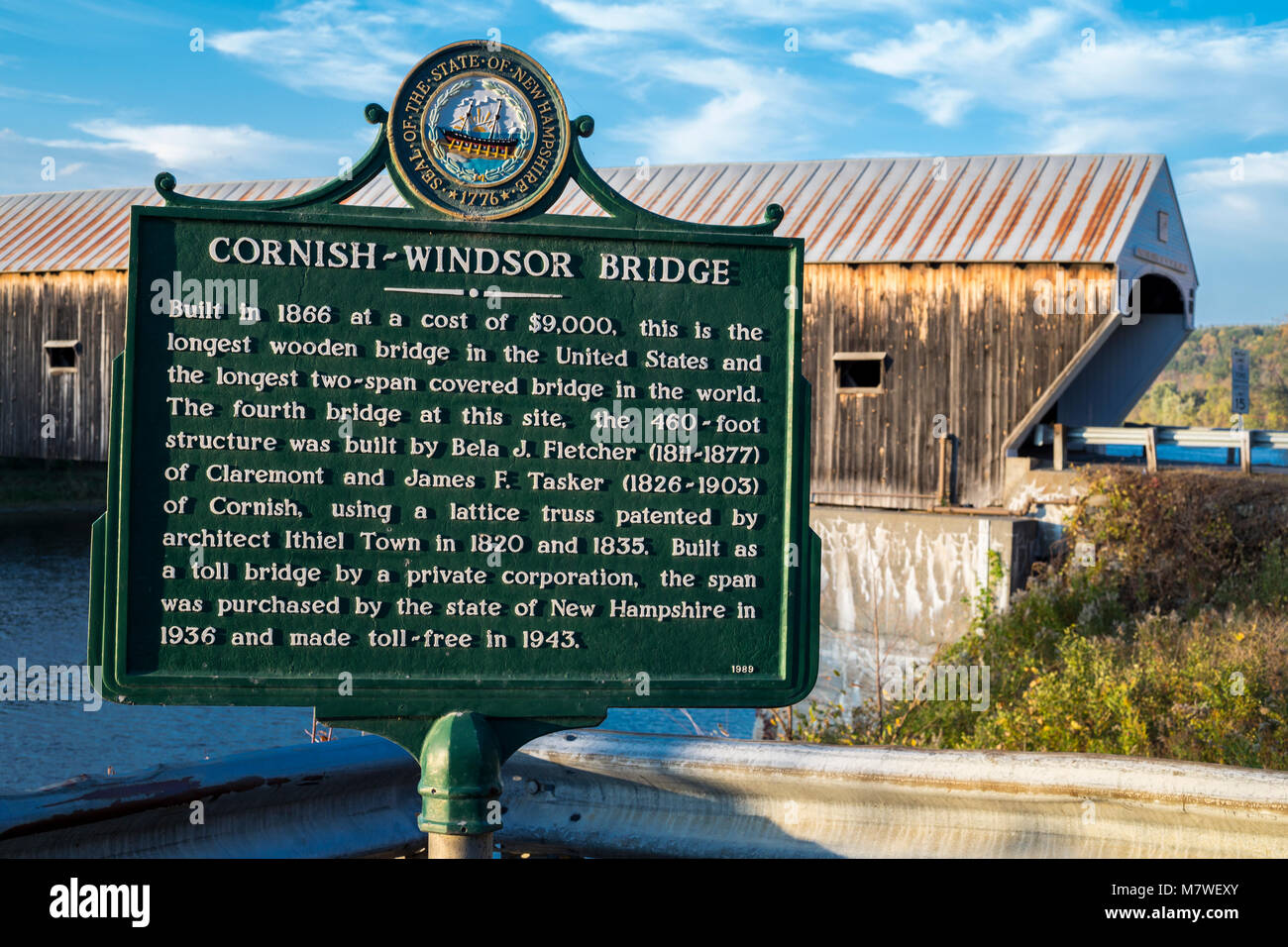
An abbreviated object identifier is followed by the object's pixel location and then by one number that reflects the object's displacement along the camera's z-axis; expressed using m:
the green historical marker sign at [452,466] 4.43
